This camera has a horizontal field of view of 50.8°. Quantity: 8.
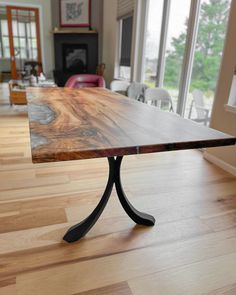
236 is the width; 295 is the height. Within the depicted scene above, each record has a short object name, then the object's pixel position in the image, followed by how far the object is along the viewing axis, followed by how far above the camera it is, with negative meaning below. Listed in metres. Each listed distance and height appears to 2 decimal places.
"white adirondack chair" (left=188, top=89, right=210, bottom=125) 2.95 -0.48
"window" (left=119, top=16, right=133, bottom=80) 4.69 +0.26
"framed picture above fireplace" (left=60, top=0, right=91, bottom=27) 6.31 +1.12
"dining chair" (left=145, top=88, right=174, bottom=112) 3.12 -0.38
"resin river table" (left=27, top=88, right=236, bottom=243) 0.88 -0.29
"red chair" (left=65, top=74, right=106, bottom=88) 3.96 -0.34
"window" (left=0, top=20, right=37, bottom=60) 7.01 +0.48
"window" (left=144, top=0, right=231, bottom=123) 2.74 +0.19
